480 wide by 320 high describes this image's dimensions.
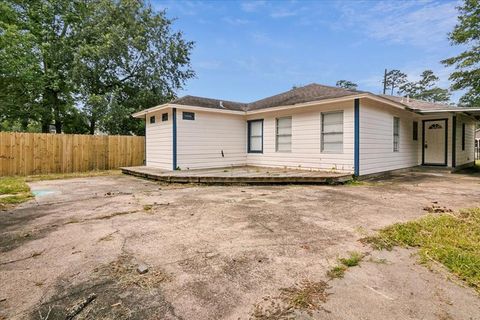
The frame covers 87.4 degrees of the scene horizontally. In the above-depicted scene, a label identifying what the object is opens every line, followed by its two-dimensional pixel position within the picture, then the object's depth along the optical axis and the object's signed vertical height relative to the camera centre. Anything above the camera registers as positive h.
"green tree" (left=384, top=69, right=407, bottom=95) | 36.75 +11.37
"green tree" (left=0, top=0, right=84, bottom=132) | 12.80 +5.66
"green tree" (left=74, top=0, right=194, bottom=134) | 14.69 +6.04
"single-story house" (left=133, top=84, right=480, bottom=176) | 8.23 +0.90
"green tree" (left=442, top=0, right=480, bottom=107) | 14.41 +6.42
